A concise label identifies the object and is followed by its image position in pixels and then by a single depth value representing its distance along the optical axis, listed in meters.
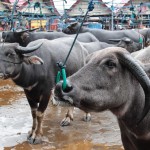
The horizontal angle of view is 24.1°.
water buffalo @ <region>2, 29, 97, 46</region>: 9.09
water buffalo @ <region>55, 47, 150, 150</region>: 2.51
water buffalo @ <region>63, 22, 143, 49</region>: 11.52
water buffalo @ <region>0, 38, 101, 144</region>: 4.95
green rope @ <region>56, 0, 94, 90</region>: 2.44
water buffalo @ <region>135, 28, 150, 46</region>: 13.87
